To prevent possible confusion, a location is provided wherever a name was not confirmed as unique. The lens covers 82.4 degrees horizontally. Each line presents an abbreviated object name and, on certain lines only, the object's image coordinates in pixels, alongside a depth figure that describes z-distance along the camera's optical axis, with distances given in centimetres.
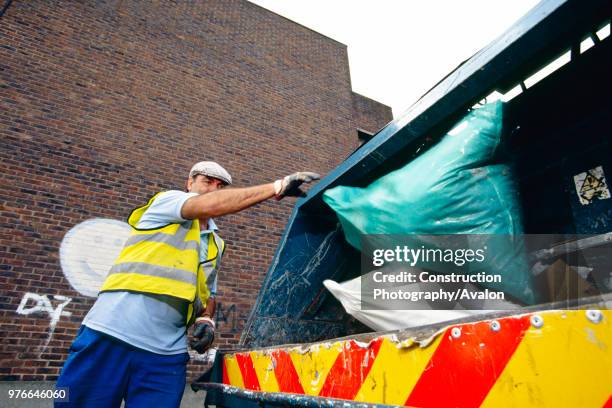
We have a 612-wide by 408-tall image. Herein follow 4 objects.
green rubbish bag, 116
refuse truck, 58
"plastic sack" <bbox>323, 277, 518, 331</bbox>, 112
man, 137
